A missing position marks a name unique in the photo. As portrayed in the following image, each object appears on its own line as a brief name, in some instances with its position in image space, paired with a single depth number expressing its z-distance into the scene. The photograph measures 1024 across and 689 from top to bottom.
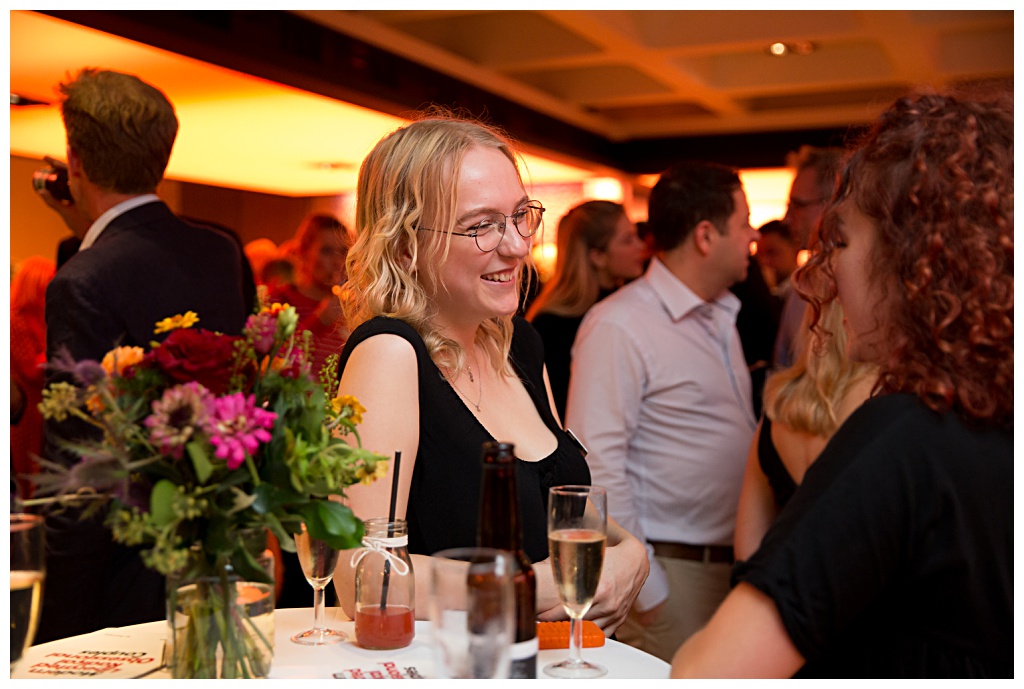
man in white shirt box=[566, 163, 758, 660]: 2.92
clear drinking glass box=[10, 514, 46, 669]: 1.05
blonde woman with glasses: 1.59
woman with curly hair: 1.03
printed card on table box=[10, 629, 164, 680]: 1.23
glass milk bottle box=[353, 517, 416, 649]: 1.28
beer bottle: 1.05
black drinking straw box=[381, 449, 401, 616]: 1.28
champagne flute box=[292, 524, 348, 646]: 1.35
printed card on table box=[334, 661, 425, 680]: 1.22
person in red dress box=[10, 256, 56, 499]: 2.64
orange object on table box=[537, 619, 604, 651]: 1.32
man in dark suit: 2.10
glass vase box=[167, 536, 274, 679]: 1.08
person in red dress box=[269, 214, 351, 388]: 4.32
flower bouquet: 1.00
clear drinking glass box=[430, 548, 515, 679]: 0.87
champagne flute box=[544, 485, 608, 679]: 1.22
